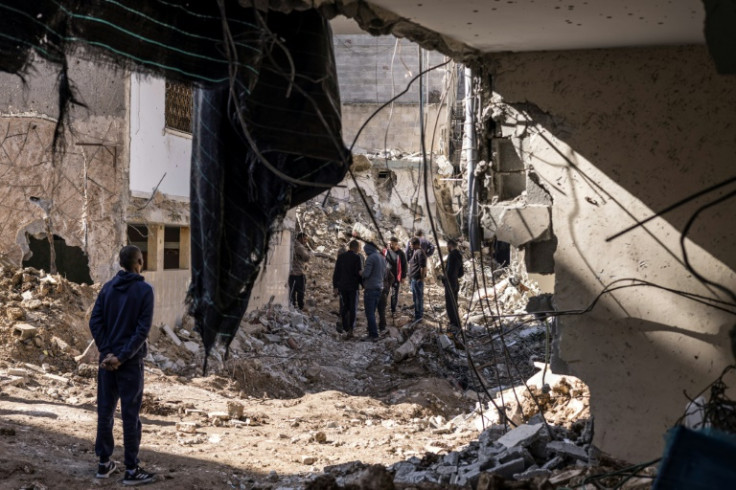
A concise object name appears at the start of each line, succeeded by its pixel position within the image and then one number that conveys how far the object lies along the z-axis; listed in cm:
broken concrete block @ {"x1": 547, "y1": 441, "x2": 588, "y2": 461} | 560
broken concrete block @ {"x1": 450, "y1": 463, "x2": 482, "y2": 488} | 562
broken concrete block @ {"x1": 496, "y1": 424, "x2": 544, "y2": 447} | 609
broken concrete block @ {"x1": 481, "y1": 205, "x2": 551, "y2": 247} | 556
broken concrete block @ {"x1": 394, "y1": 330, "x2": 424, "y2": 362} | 1222
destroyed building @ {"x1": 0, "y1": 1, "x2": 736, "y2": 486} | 502
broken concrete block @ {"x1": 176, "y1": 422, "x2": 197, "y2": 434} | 816
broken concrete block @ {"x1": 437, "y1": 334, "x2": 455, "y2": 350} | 1259
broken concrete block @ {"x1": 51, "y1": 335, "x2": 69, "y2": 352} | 955
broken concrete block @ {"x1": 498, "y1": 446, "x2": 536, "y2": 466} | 583
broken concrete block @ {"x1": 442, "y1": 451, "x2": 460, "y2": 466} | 632
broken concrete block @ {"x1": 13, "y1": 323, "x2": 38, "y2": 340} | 927
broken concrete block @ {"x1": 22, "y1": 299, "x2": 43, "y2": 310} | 972
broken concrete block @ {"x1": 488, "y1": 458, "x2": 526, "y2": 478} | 570
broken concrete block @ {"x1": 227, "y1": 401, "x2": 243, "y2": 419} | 880
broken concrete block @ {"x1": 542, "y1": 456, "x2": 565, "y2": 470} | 568
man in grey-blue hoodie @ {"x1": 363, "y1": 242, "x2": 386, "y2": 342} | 1388
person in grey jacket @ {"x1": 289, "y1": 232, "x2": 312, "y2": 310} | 1612
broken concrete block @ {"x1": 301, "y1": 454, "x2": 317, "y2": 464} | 733
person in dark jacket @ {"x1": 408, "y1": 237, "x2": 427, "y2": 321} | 1466
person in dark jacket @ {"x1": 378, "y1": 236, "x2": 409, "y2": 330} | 1548
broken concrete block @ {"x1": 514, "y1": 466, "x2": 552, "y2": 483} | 546
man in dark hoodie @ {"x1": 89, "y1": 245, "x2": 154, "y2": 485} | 576
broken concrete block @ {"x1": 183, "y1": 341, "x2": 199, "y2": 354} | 1171
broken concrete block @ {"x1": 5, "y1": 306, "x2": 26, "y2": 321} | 941
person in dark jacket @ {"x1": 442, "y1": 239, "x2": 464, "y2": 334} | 1339
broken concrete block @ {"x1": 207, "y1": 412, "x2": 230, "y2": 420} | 870
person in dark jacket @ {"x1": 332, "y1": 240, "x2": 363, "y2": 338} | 1409
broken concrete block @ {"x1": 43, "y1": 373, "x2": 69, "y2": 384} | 893
